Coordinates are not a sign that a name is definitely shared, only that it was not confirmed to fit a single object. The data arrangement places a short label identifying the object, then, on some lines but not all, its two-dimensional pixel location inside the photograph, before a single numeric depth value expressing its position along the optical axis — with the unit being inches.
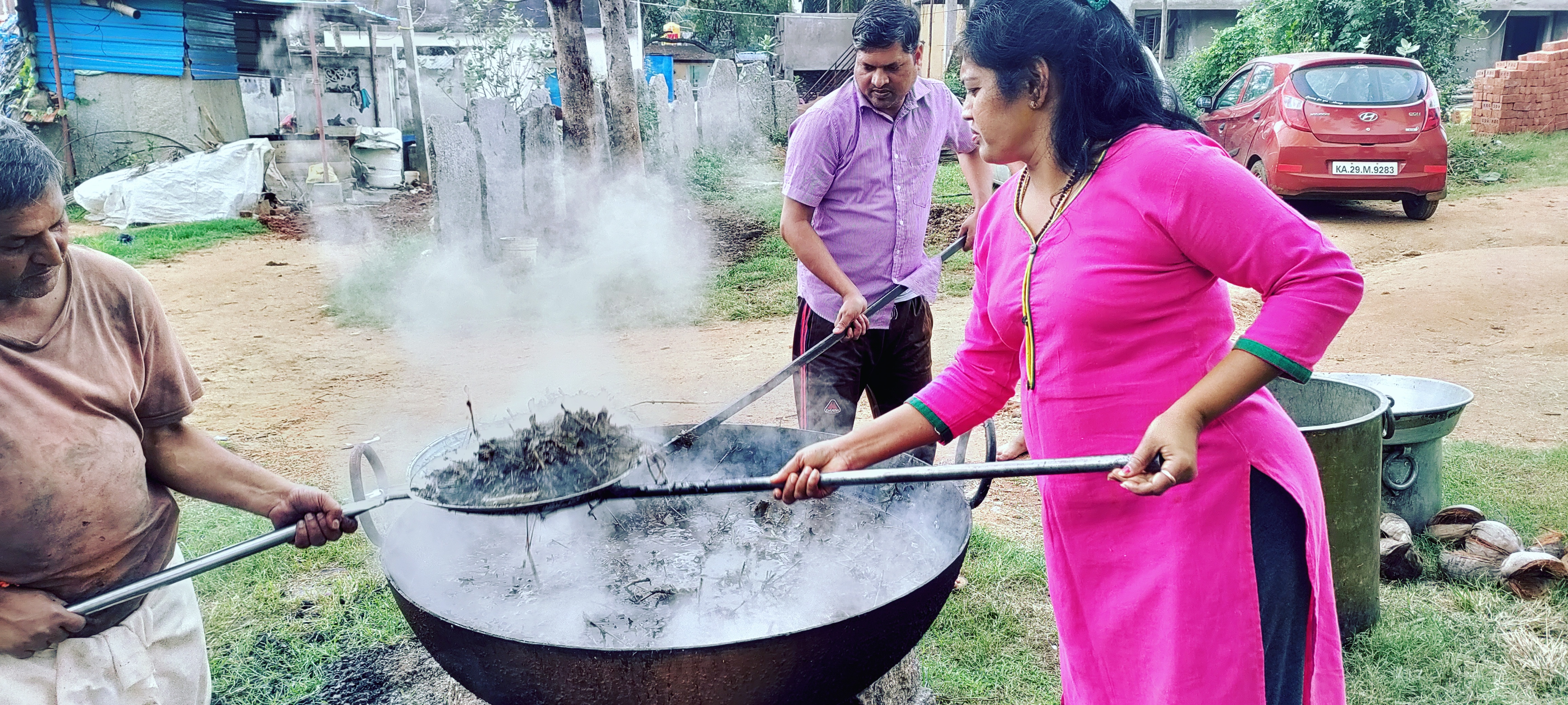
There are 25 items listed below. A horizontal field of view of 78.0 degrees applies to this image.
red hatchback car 389.1
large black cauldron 76.8
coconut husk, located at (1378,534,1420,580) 142.3
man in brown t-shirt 71.6
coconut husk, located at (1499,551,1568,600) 135.9
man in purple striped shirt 139.3
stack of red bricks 558.3
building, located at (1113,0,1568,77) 884.6
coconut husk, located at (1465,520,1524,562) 141.8
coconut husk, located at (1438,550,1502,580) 140.5
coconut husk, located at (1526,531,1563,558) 143.5
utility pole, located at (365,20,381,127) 665.5
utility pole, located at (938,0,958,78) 866.1
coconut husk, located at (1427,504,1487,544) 148.9
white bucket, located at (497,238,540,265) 353.7
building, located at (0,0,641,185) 545.6
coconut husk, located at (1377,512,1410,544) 143.1
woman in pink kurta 63.8
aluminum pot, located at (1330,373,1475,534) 140.6
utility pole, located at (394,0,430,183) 625.6
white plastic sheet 505.0
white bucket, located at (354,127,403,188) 615.8
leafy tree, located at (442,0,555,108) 641.6
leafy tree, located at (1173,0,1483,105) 524.4
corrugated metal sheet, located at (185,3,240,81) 582.6
